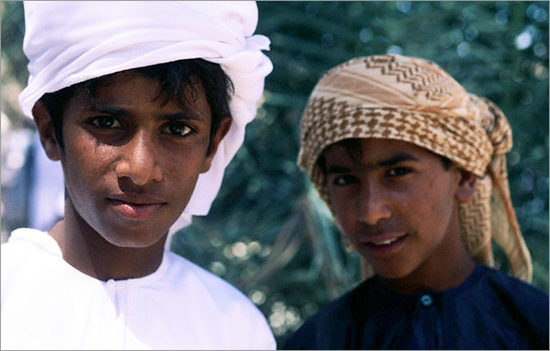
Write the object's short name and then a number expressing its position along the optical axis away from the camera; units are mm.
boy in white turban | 1404
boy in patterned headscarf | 1585
